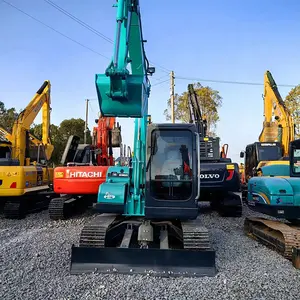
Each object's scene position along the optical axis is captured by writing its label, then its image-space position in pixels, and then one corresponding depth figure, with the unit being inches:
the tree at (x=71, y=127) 1373.0
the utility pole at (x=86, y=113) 1401.3
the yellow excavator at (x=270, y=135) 520.4
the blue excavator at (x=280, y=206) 207.5
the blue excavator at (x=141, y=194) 176.2
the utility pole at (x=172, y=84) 988.9
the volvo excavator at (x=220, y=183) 351.6
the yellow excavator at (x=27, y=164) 335.9
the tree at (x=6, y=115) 1154.0
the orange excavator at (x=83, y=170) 307.0
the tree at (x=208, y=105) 1070.4
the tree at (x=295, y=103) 931.8
